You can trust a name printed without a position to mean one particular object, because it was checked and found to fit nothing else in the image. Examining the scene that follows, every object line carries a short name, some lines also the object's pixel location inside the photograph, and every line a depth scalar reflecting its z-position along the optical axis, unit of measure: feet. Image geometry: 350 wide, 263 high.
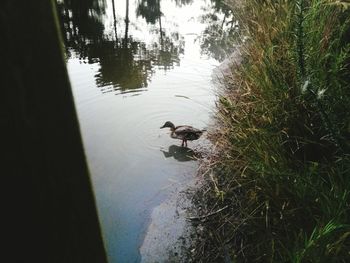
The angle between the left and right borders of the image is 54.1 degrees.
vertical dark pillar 2.27
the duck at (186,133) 17.26
